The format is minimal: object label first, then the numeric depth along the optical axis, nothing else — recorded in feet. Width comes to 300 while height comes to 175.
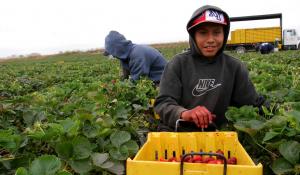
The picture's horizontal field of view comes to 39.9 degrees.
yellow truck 110.22
